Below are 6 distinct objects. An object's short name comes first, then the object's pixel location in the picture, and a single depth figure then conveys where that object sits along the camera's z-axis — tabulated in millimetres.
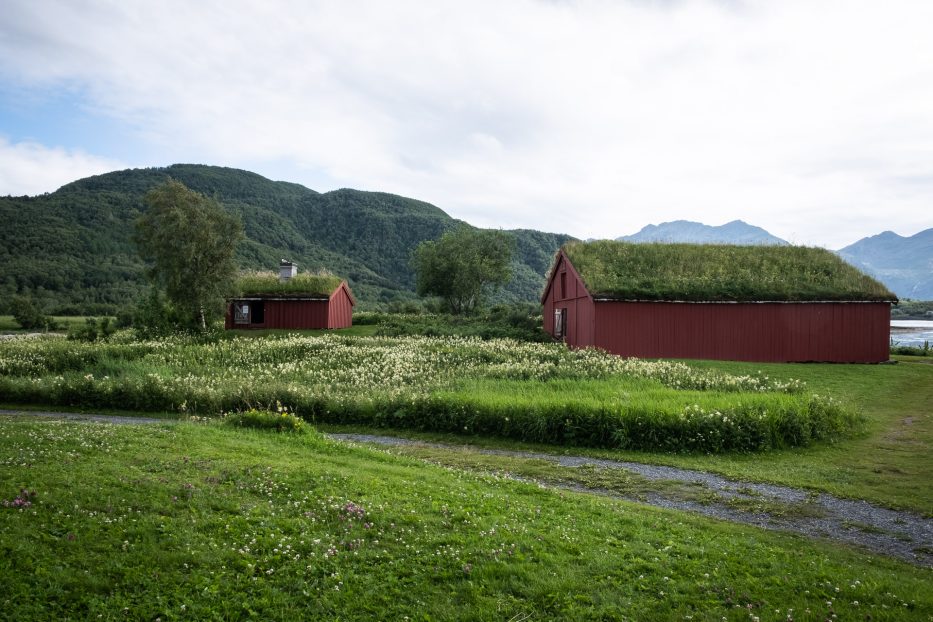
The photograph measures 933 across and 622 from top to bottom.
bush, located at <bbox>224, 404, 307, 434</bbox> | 14133
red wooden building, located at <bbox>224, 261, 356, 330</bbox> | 48750
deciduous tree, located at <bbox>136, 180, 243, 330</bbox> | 41438
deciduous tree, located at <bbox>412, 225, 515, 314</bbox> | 64000
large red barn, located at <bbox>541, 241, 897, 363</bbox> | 32188
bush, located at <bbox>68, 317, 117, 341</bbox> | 40438
